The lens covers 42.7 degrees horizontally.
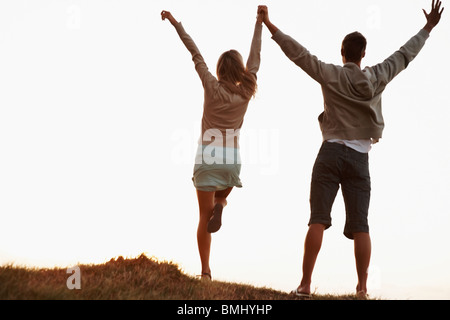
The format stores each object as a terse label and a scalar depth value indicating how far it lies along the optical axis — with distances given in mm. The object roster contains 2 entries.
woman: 6879
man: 6145
